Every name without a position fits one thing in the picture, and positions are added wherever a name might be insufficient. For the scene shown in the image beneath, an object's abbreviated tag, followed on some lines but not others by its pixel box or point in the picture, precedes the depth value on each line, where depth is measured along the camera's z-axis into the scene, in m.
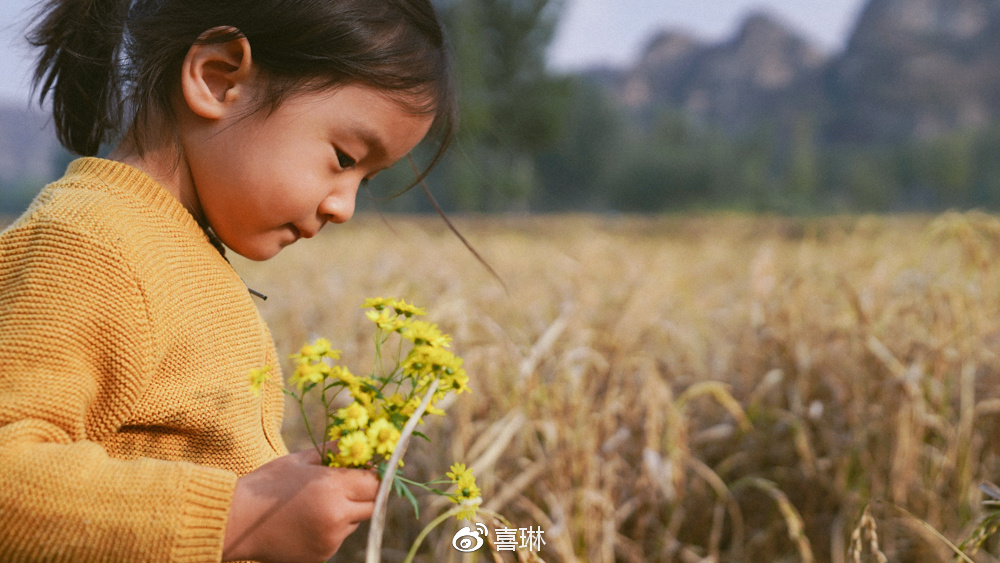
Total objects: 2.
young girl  0.64
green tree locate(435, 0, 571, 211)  18.83
